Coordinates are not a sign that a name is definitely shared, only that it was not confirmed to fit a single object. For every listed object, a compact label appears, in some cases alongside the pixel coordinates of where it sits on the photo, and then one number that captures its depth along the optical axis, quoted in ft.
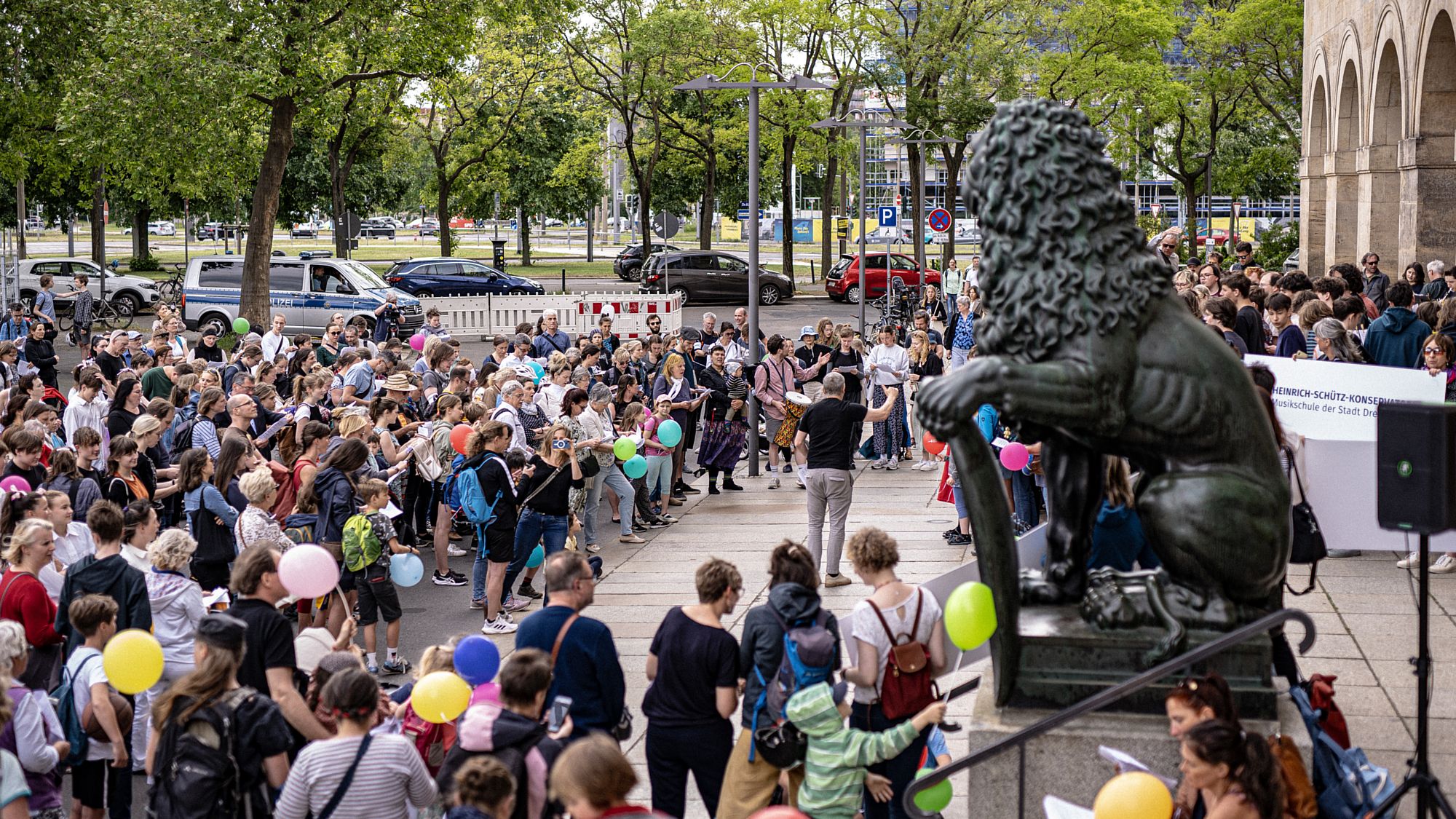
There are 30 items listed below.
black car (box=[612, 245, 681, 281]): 171.32
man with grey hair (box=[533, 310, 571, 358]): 64.75
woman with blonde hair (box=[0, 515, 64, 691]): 25.38
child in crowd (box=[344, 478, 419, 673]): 31.86
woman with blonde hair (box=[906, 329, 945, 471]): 58.13
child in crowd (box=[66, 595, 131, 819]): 23.09
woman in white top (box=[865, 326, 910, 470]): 57.67
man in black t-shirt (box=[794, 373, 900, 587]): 39.22
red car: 136.98
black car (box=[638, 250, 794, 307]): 140.87
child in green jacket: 20.45
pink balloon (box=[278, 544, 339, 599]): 23.70
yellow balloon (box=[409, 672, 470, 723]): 21.24
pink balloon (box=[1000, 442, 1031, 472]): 37.01
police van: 105.40
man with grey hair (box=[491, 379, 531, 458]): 42.52
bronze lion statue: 19.47
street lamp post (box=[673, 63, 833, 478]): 55.26
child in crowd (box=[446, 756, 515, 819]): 17.02
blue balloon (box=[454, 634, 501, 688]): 21.93
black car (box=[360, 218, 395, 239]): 324.41
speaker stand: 19.74
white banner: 29.94
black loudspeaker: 19.34
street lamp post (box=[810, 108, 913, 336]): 83.58
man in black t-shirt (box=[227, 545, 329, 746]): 22.85
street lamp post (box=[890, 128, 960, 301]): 115.24
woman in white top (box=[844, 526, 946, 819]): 21.91
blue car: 135.95
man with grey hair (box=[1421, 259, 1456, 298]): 54.19
